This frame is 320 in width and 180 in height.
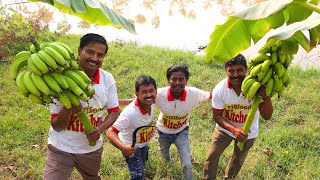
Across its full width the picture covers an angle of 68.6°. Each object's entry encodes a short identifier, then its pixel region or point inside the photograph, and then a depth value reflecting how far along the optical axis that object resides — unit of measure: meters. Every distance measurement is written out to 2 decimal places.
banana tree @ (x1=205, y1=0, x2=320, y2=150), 1.35
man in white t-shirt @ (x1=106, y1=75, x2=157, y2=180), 2.24
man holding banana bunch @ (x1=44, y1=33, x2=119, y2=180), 1.85
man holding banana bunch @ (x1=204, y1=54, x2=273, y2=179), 2.18
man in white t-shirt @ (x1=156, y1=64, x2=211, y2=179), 2.37
